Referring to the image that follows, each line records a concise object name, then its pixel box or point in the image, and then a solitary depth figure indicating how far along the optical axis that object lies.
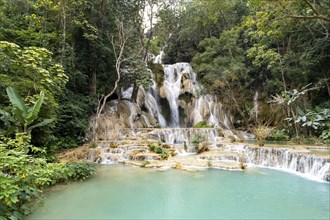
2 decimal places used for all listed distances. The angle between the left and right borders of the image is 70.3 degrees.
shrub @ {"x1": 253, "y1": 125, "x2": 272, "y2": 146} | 10.43
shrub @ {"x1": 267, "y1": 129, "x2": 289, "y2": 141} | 13.02
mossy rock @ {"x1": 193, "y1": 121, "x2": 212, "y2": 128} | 15.61
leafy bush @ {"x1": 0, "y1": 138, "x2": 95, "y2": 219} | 3.10
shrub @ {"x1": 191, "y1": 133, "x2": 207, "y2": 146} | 11.33
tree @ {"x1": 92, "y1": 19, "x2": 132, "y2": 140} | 12.12
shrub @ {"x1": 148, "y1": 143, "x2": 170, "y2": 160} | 9.68
